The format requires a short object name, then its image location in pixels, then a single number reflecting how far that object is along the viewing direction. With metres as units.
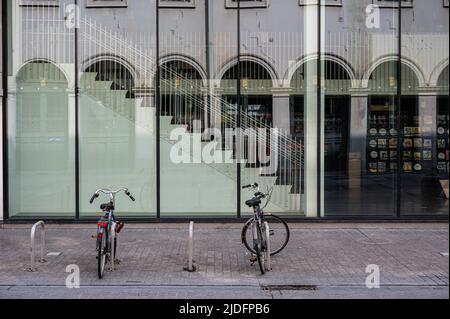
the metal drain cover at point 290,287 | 7.97
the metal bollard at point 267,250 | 8.48
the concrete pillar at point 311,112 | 12.87
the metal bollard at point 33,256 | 8.49
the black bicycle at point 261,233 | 8.75
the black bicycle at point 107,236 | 8.21
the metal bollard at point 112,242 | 8.54
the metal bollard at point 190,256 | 8.57
